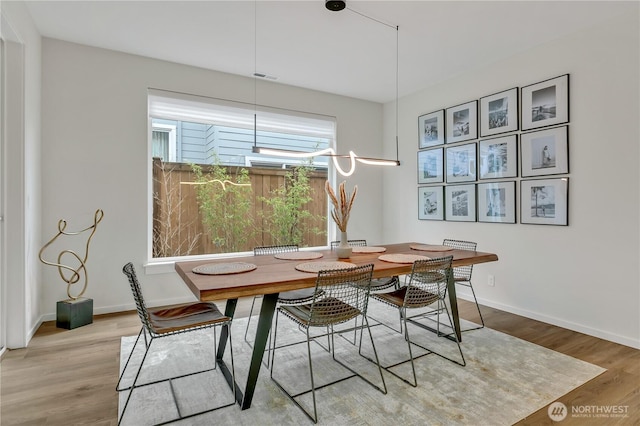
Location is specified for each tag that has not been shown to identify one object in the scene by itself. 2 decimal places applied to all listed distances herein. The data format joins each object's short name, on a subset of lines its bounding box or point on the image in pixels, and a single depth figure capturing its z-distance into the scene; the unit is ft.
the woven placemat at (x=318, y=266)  7.67
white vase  9.49
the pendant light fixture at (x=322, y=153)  8.96
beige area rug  6.38
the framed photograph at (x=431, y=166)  14.83
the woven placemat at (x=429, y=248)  10.89
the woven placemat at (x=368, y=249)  10.33
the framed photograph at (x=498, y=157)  12.06
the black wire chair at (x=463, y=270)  10.84
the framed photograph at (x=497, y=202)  12.20
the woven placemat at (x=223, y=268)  7.46
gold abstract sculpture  10.71
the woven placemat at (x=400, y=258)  8.66
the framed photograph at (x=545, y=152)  10.73
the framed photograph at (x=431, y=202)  14.85
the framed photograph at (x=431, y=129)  14.78
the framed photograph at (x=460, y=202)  13.57
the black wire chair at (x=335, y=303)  6.68
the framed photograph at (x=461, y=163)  13.51
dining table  6.47
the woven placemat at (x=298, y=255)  9.38
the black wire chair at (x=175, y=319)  6.49
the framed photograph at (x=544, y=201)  10.77
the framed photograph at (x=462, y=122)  13.41
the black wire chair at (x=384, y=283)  10.46
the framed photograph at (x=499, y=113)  12.04
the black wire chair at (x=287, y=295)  9.09
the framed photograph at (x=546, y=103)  10.71
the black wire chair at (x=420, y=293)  7.85
